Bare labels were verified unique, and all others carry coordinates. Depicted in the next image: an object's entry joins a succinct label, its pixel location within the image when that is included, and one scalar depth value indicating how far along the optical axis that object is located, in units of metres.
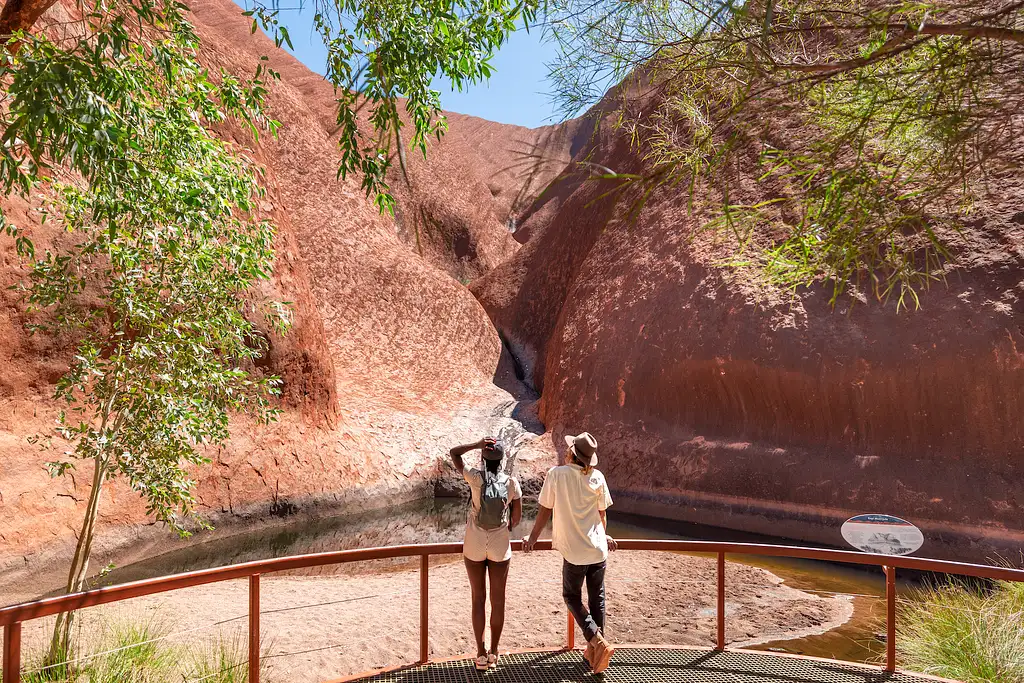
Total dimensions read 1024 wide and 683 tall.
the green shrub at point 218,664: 3.95
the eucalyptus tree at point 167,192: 3.74
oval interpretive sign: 4.32
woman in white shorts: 4.18
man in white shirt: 4.17
